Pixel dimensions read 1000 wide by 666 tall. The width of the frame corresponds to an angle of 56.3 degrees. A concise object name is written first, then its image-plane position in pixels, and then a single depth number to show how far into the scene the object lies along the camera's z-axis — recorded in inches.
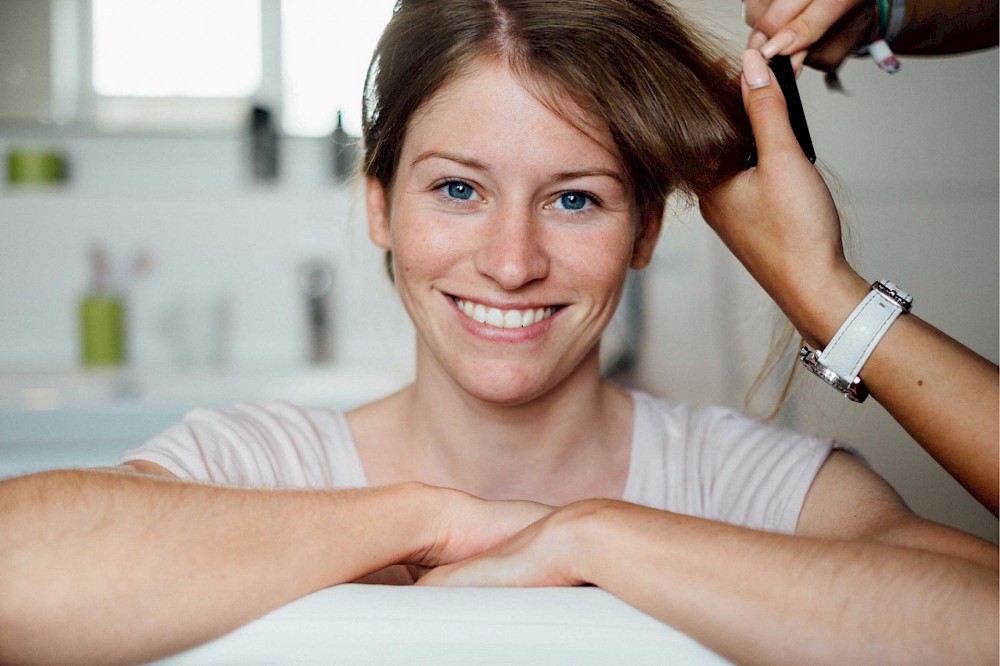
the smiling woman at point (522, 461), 30.7
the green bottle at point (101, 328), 95.6
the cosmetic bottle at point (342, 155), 100.7
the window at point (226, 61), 98.9
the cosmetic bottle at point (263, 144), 99.8
